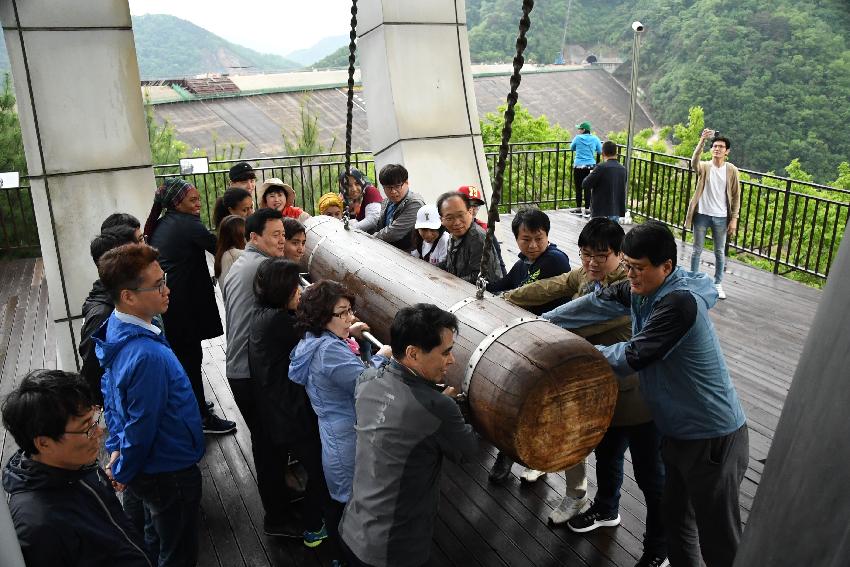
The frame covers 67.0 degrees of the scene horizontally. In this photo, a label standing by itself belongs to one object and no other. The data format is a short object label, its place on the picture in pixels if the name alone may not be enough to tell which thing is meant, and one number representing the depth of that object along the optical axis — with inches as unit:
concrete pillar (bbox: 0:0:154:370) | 200.4
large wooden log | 86.8
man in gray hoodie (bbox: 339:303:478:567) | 80.4
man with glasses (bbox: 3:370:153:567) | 65.9
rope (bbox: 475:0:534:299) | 95.5
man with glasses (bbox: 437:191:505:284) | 143.2
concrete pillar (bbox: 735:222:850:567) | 27.4
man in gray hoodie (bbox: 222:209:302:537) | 128.2
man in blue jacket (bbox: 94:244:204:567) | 95.7
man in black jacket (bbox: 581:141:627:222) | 329.7
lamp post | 344.1
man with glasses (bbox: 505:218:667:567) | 111.3
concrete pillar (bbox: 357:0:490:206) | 260.8
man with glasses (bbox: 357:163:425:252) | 169.2
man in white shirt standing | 258.5
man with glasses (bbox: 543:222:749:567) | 93.0
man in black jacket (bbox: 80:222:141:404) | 116.7
